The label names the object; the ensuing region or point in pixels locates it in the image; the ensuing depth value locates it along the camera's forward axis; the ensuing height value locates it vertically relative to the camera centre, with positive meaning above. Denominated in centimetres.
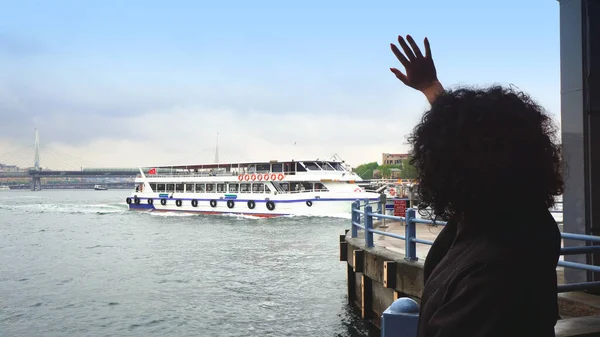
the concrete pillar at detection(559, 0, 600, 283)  593 +69
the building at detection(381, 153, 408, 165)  16462 +778
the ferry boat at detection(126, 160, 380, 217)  4106 -59
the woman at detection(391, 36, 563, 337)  115 -7
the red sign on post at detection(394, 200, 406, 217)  1511 -70
